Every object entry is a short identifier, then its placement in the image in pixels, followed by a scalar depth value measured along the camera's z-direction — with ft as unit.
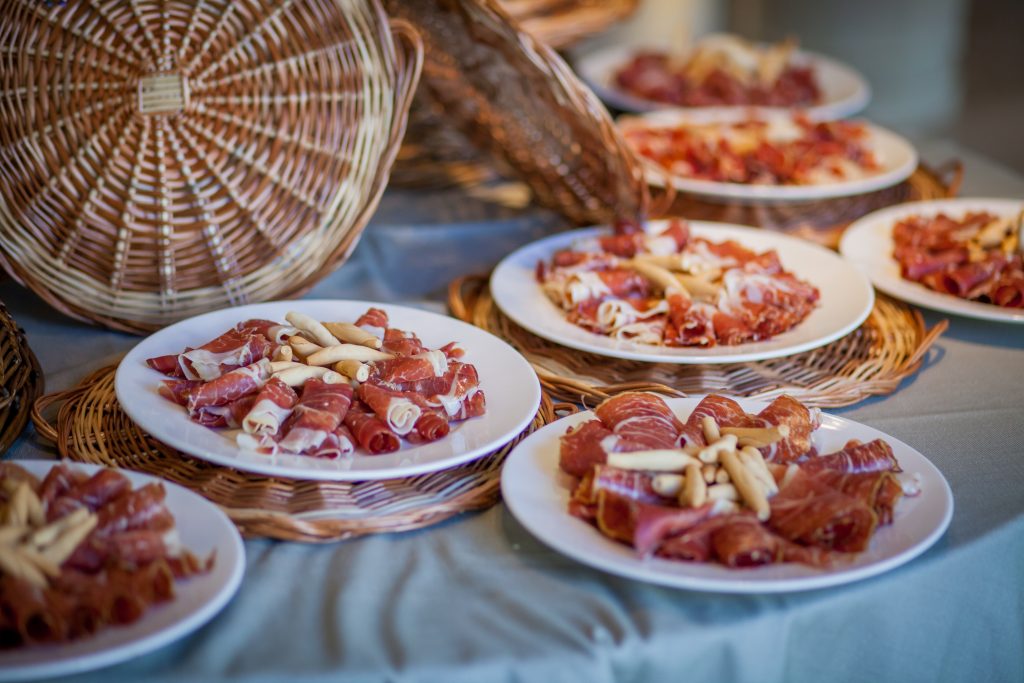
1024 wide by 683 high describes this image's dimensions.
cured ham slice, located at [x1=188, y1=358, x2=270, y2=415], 3.41
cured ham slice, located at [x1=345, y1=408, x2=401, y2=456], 3.32
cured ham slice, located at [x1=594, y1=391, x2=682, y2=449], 3.23
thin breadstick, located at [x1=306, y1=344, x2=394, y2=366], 3.64
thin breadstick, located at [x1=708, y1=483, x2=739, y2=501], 2.96
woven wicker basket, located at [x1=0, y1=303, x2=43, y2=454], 3.57
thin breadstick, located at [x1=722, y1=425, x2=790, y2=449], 3.22
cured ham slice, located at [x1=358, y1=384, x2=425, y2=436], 3.37
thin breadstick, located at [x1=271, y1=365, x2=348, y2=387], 3.49
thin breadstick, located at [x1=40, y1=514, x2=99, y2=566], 2.60
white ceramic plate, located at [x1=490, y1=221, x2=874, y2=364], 4.16
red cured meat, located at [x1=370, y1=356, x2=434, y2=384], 3.59
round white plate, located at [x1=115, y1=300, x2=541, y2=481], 3.18
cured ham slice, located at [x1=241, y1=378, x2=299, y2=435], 3.28
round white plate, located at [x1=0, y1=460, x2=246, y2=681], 2.37
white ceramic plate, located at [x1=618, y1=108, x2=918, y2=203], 5.86
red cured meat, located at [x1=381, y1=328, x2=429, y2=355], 3.80
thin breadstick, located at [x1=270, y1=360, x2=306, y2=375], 3.55
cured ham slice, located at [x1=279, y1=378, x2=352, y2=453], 3.23
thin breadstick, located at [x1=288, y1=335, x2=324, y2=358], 3.73
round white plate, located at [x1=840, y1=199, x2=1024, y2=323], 4.68
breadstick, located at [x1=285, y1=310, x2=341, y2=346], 3.84
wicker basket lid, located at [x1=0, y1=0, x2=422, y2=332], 4.30
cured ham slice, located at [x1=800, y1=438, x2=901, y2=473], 3.21
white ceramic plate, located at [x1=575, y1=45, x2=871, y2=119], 7.99
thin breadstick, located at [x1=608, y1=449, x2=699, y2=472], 3.03
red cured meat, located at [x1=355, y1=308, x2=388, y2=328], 4.09
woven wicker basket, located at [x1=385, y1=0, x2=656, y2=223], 4.71
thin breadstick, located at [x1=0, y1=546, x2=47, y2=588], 2.50
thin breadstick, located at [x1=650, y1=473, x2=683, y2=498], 2.99
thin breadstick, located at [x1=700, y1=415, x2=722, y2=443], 3.26
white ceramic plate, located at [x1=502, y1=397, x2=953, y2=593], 2.71
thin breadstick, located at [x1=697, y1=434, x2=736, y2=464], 3.09
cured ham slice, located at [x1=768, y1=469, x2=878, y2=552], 2.87
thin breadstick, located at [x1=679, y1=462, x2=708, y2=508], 2.91
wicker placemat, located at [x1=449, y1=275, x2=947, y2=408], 4.06
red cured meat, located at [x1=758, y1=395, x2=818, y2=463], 3.26
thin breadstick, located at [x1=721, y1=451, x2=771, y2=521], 2.93
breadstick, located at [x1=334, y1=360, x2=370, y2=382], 3.59
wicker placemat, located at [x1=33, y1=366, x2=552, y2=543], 3.09
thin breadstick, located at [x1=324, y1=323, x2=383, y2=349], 3.85
